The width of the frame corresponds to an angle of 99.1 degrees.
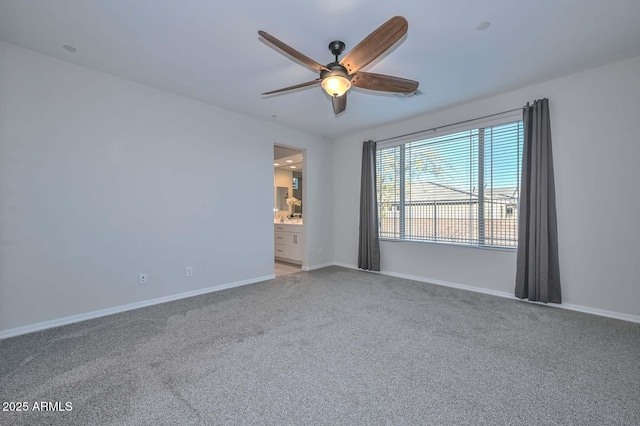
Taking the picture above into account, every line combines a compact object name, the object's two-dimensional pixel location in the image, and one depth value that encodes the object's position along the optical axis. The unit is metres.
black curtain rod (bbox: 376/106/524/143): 3.56
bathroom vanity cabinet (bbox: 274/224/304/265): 5.57
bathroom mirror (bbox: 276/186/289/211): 7.15
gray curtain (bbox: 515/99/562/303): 3.17
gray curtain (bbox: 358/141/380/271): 4.89
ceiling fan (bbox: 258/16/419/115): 1.87
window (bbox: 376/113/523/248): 3.61
